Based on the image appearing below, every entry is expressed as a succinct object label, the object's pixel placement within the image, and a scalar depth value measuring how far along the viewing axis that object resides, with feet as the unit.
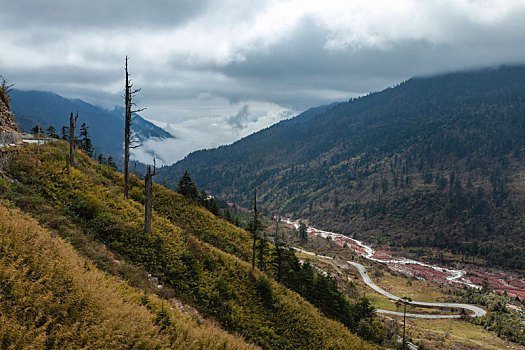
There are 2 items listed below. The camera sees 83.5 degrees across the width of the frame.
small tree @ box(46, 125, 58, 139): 225.31
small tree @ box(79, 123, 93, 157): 218.75
